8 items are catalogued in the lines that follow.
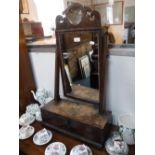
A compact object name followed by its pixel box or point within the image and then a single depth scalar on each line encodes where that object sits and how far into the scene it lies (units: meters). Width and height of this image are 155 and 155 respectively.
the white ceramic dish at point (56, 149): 0.91
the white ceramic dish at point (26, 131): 1.07
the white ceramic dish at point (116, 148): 0.84
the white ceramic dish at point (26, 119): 1.20
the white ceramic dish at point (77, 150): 0.87
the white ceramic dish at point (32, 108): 1.28
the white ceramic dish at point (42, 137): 1.00
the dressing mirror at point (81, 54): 0.87
